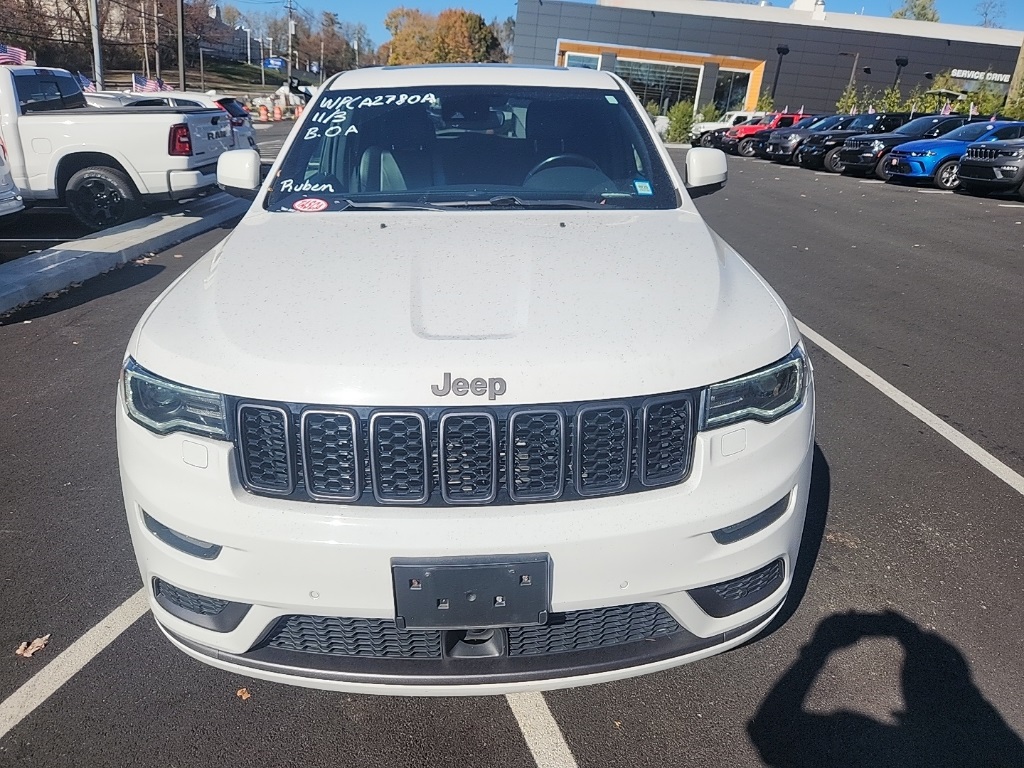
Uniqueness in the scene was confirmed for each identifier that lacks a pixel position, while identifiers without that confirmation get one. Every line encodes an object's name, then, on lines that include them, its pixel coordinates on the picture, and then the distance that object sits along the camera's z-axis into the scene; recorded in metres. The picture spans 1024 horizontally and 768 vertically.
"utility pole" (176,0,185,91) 31.28
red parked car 31.45
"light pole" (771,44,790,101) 51.19
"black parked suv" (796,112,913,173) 22.56
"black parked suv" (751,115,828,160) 26.91
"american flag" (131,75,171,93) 30.97
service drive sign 54.74
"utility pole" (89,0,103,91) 27.20
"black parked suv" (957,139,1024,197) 14.76
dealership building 52.59
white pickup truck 9.45
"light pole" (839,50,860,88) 54.04
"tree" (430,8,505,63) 91.81
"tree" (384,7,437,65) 95.19
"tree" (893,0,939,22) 93.94
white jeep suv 1.92
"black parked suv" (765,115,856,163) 25.30
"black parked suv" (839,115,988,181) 19.64
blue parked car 17.03
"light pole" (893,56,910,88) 52.91
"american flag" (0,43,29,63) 19.70
